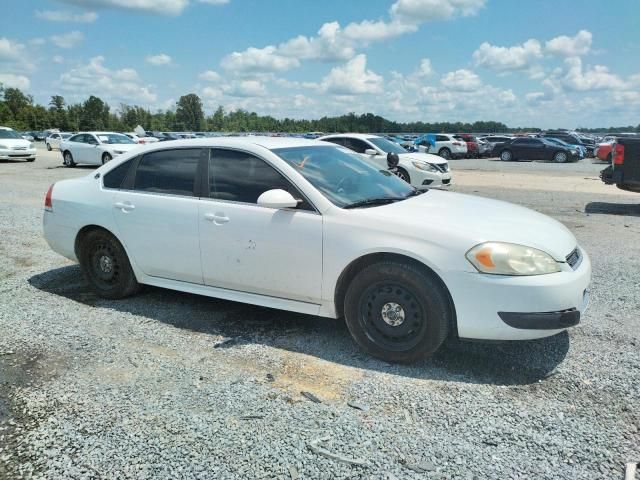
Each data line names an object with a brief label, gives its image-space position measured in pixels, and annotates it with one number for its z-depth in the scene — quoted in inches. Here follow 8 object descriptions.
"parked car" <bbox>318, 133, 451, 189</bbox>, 544.4
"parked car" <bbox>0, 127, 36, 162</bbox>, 904.9
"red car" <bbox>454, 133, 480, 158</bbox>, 1420.8
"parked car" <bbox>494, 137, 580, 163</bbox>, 1190.3
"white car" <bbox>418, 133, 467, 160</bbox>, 1317.7
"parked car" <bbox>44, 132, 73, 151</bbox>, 1639.3
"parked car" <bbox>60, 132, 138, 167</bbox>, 826.6
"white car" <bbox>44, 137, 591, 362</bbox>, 130.8
